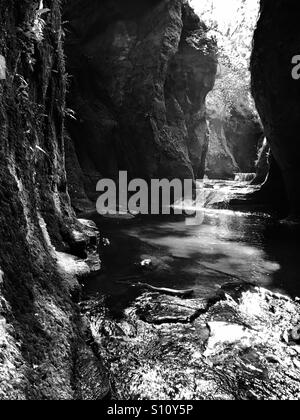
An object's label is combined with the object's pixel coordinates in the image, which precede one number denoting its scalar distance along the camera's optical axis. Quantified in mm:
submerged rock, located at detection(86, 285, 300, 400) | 3451
